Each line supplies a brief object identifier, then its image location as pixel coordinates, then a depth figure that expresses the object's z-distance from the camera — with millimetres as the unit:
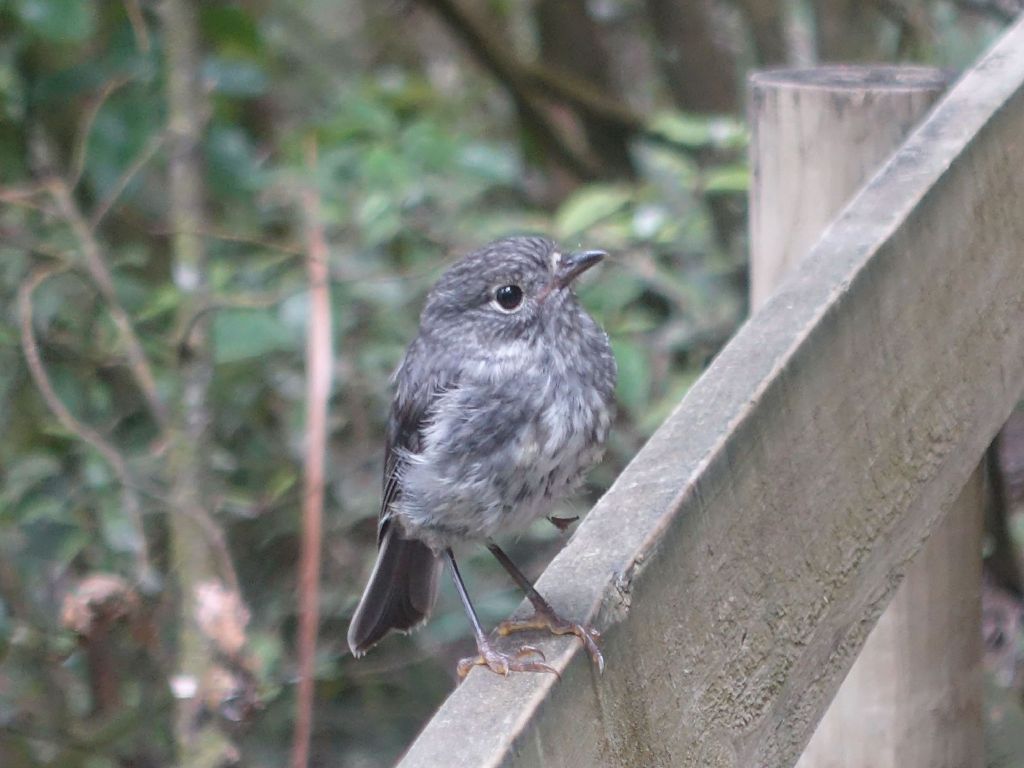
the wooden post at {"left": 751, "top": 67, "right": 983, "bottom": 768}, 4160
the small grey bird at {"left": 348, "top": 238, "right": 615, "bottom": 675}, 4020
